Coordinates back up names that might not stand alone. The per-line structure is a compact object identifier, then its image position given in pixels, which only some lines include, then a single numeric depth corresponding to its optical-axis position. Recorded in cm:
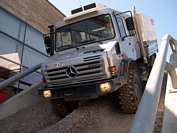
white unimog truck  391
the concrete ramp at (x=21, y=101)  539
